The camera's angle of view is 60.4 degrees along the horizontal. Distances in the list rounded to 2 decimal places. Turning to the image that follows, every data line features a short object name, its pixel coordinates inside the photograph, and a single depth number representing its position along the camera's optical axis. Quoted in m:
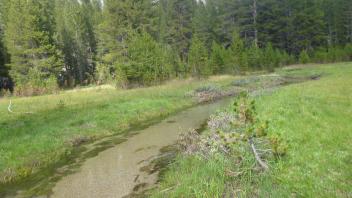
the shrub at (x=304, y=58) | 50.09
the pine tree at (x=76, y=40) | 53.66
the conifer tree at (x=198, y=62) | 39.34
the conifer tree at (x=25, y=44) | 38.00
